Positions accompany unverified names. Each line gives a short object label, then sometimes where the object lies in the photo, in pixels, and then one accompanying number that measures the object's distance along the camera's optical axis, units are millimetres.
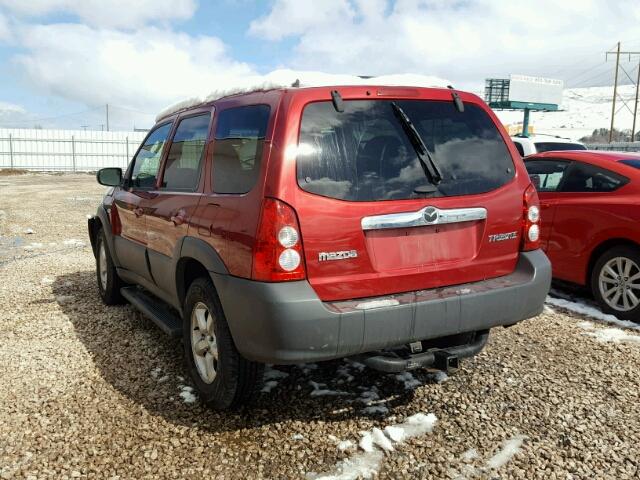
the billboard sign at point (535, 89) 73000
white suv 12599
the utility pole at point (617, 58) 56469
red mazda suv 2781
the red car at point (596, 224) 5176
